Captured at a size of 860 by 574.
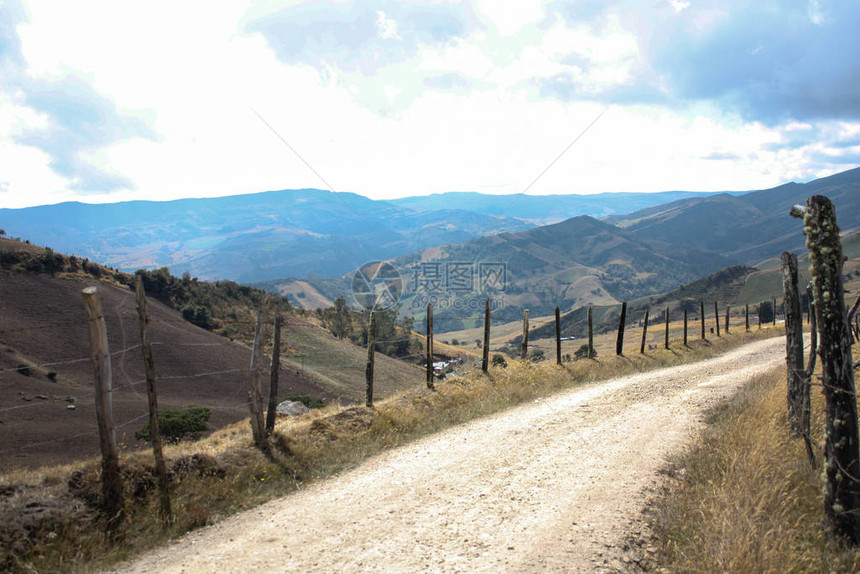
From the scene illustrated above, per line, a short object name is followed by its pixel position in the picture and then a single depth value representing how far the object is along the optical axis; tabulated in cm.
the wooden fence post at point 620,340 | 2174
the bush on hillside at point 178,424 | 1724
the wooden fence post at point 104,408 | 629
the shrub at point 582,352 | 3583
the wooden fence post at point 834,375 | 475
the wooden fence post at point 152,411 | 663
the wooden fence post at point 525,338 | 1859
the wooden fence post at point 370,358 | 1160
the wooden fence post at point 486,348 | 1595
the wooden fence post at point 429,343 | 1417
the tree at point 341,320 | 5711
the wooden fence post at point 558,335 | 1889
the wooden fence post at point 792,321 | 880
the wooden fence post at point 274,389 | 925
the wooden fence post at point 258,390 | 870
